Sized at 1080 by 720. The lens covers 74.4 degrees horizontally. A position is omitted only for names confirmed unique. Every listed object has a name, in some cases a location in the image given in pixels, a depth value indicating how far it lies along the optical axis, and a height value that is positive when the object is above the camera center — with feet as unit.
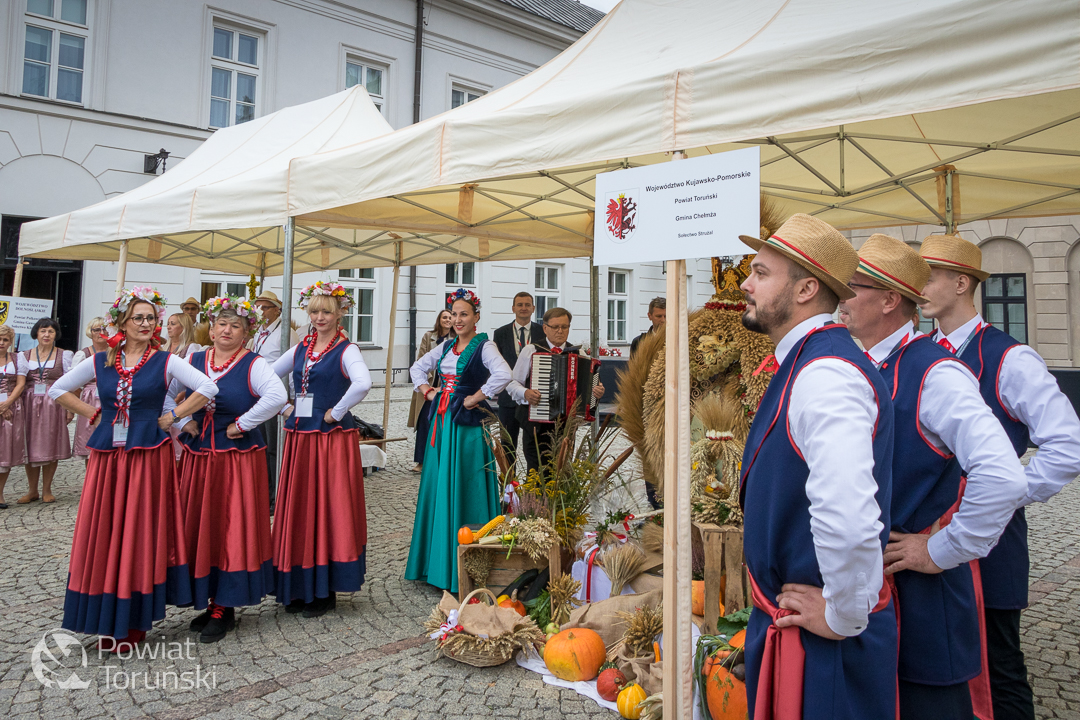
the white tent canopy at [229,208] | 15.46 +5.35
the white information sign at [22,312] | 23.31 +2.33
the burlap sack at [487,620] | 10.68 -3.47
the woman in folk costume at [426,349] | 22.65 +1.56
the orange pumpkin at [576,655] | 10.04 -3.72
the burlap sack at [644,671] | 9.01 -3.63
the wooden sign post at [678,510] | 7.55 -1.26
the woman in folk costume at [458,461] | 14.14 -1.42
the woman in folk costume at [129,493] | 10.75 -1.68
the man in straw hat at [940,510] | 5.39 -0.85
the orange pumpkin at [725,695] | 7.44 -3.17
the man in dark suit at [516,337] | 20.63 +1.73
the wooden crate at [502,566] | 12.23 -3.04
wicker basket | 10.49 -3.88
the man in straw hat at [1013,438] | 6.63 -0.32
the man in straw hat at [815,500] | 4.50 -0.67
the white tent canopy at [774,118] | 6.63 +3.98
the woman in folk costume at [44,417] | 21.22 -1.06
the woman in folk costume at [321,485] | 12.60 -1.74
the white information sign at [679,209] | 6.98 +1.98
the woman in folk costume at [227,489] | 11.71 -1.72
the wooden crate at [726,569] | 9.52 -2.31
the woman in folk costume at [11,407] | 20.80 -0.77
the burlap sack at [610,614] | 10.59 -3.31
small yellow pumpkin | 8.89 -3.83
